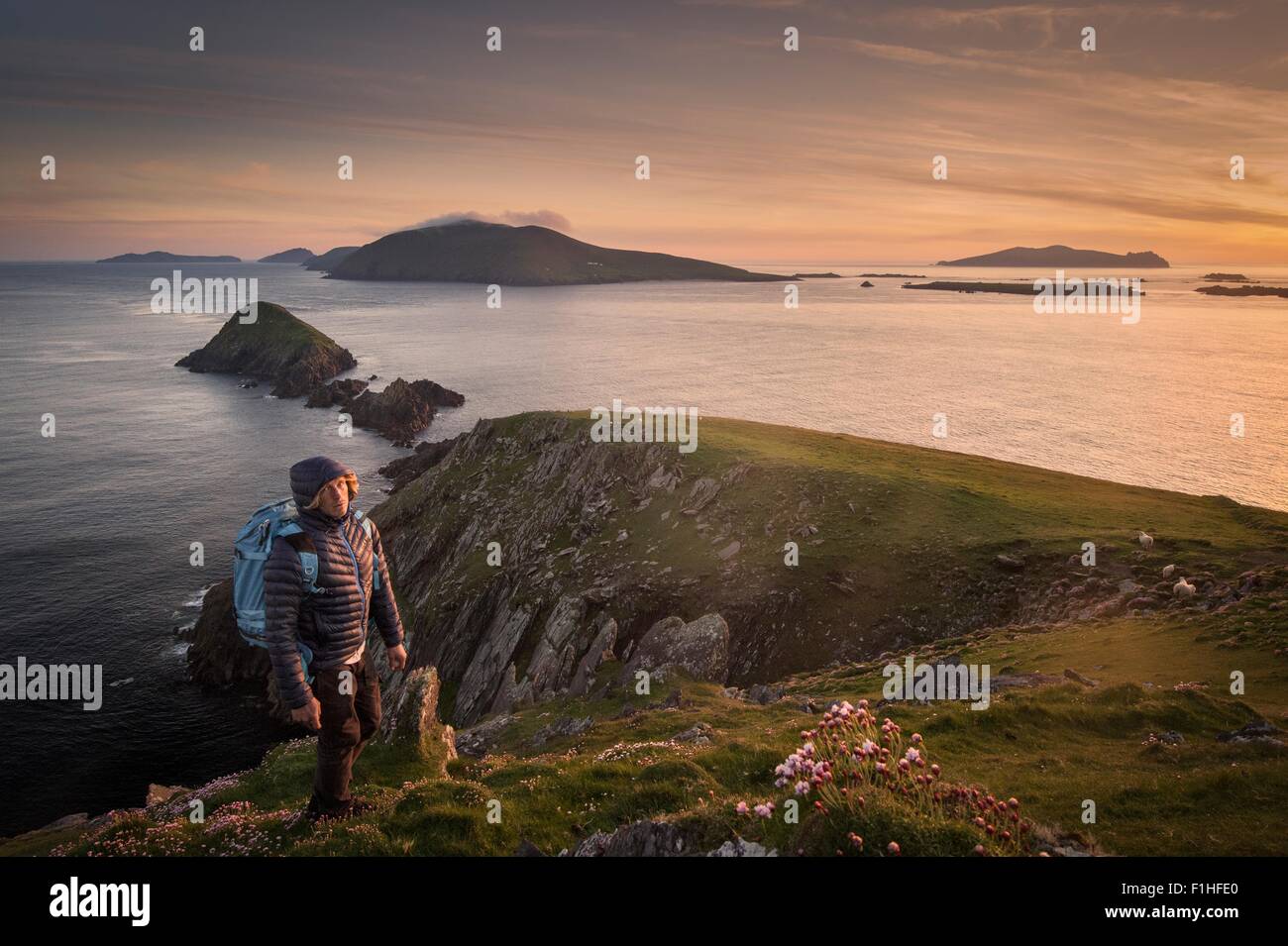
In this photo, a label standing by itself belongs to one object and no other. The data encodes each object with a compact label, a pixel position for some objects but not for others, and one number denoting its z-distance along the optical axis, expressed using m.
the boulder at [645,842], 8.66
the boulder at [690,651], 28.09
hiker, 8.97
